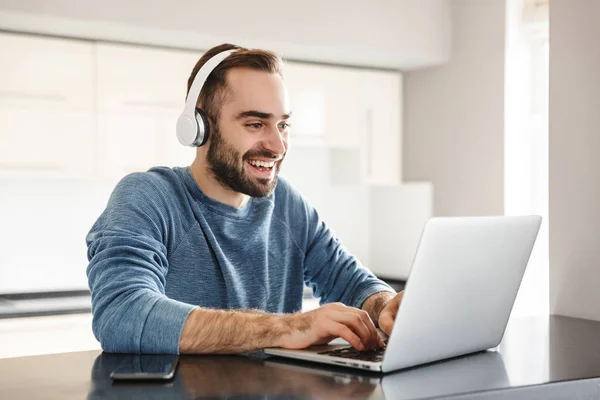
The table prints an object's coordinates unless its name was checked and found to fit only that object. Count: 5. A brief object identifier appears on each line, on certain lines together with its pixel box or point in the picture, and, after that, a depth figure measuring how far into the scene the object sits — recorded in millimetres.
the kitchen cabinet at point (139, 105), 4452
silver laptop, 1900
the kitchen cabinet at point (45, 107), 4184
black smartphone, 1879
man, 2085
